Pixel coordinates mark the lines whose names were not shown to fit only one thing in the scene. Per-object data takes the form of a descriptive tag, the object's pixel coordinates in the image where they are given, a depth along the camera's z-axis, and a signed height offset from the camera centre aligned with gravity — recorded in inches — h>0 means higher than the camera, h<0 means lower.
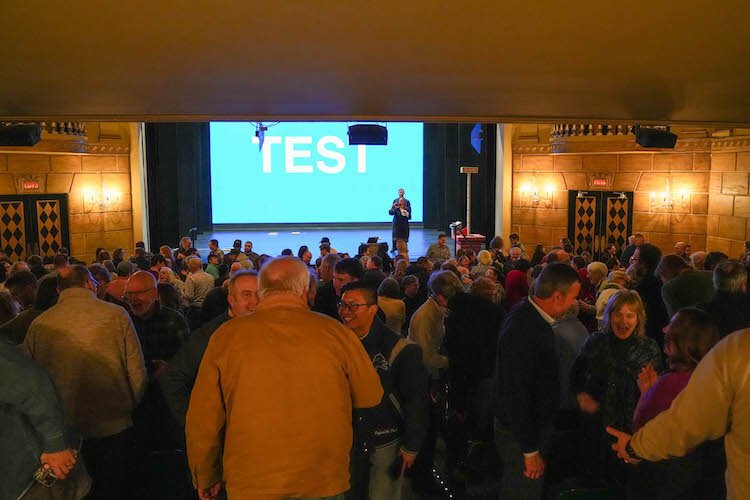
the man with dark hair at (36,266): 272.7 -24.8
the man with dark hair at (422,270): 262.5 -26.3
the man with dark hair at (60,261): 273.1 -22.0
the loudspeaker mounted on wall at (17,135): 289.4 +28.6
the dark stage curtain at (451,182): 623.7 +23.1
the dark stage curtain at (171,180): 580.7 +23.5
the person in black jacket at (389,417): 118.2 -35.7
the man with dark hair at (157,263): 315.0 -26.7
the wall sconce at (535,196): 569.3 +6.3
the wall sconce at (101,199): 538.9 +4.5
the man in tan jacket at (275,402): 83.4 -23.6
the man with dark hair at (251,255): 337.4 -26.2
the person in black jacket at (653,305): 201.9 -29.0
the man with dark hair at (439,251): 423.2 -28.3
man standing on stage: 610.2 -11.5
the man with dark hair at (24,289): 191.6 -22.7
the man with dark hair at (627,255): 368.2 -26.9
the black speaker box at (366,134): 372.5 +37.3
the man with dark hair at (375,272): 213.8 -23.0
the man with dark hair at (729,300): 159.8 -22.3
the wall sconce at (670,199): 500.4 +2.6
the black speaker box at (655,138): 339.9 +31.3
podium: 560.7 -30.5
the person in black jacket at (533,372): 117.4 -28.2
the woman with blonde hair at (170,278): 275.4 -29.1
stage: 652.7 -35.0
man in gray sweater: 125.0 -28.7
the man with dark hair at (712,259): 253.0 -20.3
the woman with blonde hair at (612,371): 131.2 -31.6
